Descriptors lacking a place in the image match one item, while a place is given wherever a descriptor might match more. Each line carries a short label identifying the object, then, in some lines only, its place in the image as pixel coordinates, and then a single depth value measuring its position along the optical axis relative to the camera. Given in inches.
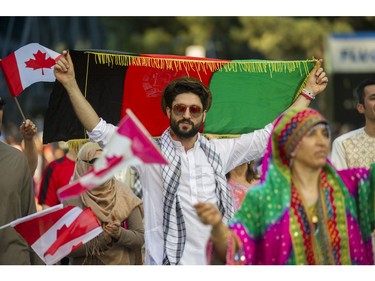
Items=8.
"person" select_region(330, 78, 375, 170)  436.4
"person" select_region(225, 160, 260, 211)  432.2
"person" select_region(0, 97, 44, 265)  373.0
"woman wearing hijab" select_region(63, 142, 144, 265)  415.8
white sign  1190.0
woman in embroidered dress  298.1
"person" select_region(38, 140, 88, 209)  481.3
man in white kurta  359.4
